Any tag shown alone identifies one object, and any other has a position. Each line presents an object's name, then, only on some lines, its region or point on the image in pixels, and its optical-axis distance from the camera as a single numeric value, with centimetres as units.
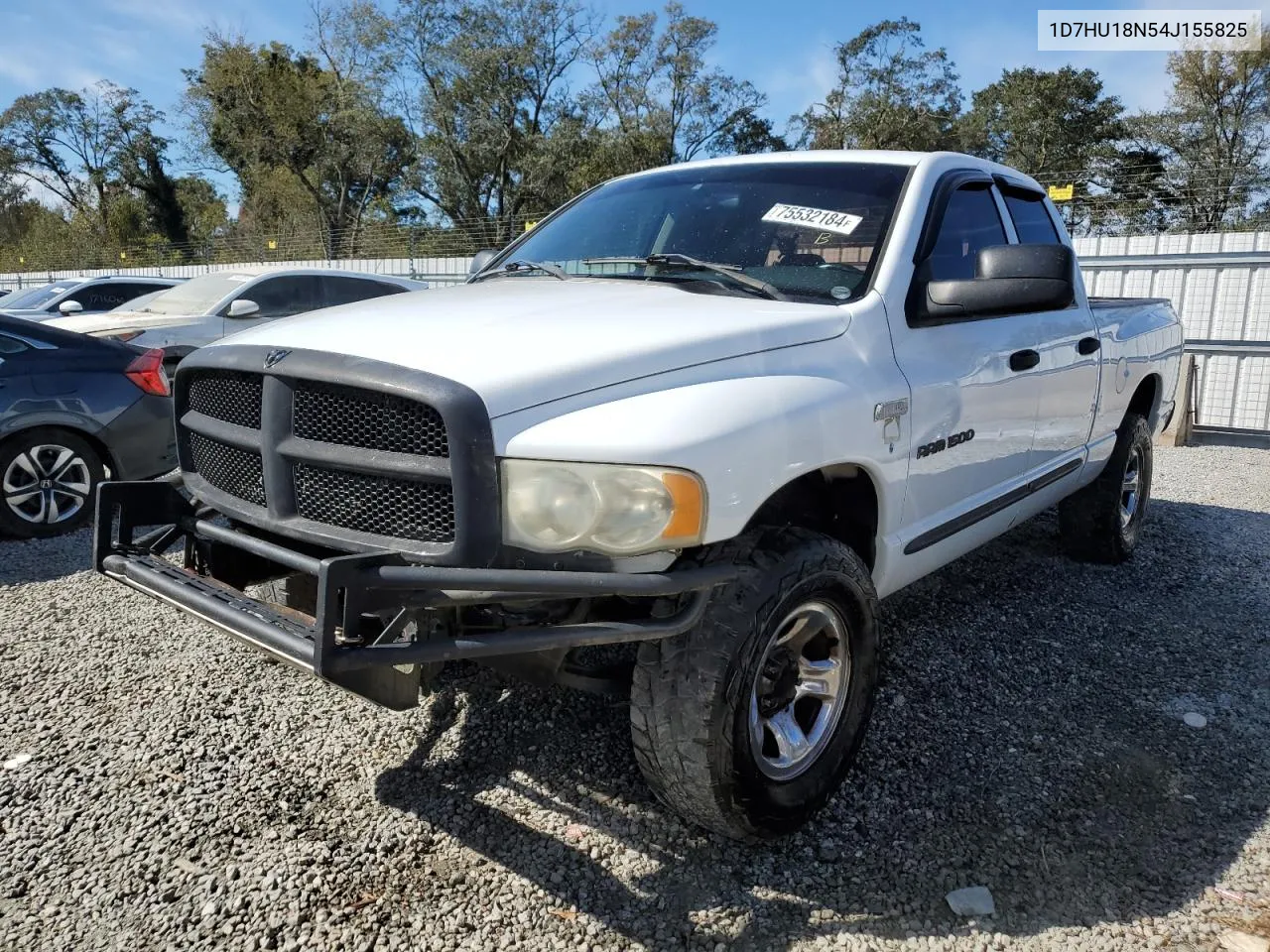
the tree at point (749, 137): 3688
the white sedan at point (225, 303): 897
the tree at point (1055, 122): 3281
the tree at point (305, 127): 3869
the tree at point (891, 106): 3494
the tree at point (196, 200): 5294
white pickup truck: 198
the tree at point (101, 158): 5281
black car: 529
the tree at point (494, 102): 3550
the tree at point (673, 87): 3584
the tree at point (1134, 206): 1458
